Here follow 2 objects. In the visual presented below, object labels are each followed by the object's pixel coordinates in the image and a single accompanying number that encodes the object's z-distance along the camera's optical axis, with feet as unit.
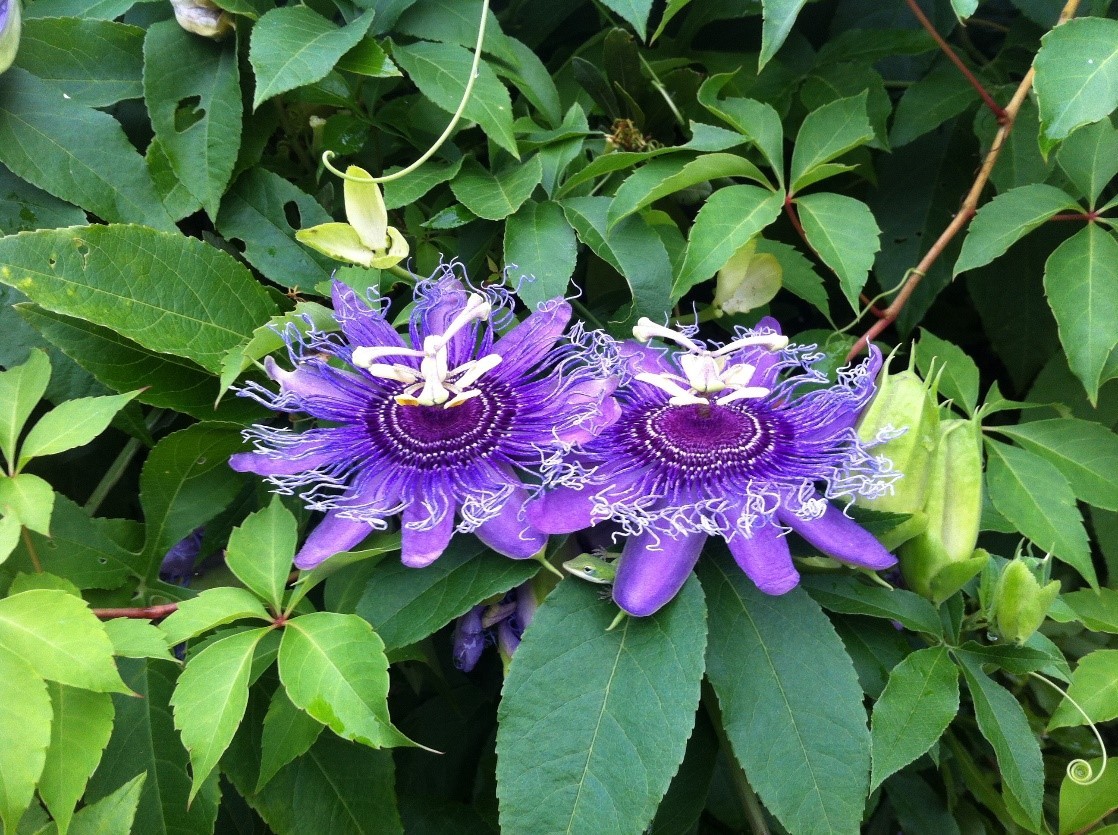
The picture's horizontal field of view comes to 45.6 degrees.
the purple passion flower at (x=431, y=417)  1.09
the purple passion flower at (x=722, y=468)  1.07
